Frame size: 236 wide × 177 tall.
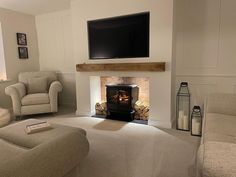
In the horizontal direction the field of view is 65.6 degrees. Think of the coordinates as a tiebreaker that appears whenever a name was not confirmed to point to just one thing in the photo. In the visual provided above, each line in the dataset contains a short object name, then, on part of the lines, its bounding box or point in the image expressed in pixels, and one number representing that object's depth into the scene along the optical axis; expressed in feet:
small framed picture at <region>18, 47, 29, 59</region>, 14.96
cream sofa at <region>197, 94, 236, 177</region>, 2.84
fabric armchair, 12.25
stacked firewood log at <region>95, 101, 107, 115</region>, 13.15
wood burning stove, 11.66
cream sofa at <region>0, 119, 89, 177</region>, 3.21
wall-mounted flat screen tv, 10.80
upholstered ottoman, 10.59
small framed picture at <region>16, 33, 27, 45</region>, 14.70
